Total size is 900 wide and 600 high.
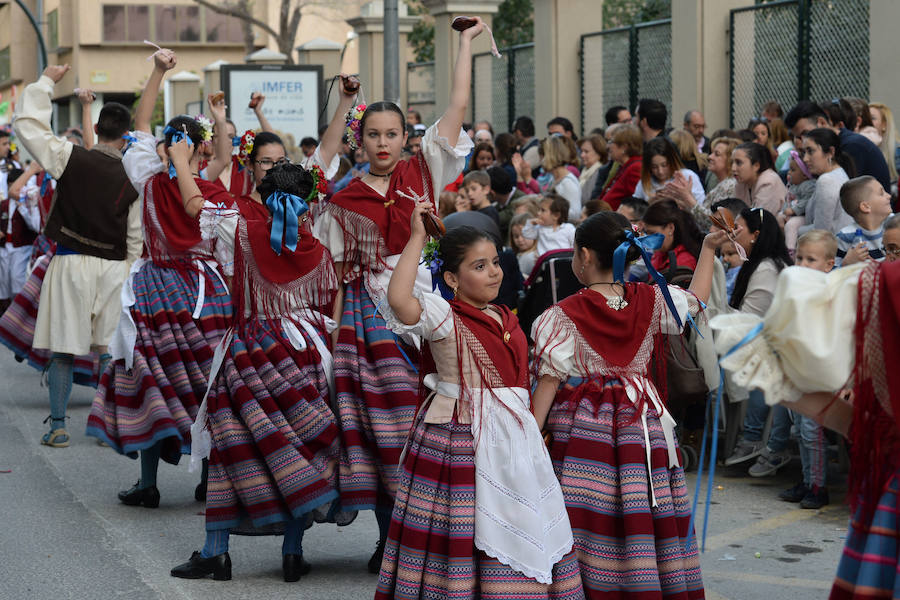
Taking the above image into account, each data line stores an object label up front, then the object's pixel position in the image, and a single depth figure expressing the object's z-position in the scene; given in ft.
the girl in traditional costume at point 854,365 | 9.53
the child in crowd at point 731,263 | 25.11
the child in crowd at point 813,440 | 21.89
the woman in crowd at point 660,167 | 30.96
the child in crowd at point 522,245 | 30.17
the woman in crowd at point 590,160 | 37.40
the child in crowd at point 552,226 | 29.43
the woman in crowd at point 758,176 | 29.50
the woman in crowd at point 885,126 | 31.73
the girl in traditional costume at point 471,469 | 13.66
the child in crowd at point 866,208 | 23.18
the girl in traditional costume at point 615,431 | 14.58
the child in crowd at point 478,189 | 33.47
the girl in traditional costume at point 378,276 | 17.81
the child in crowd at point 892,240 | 19.77
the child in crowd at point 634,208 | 28.86
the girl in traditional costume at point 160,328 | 22.22
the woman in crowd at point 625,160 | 33.19
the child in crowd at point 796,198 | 27.89
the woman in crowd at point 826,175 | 26.50
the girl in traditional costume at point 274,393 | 17.75
